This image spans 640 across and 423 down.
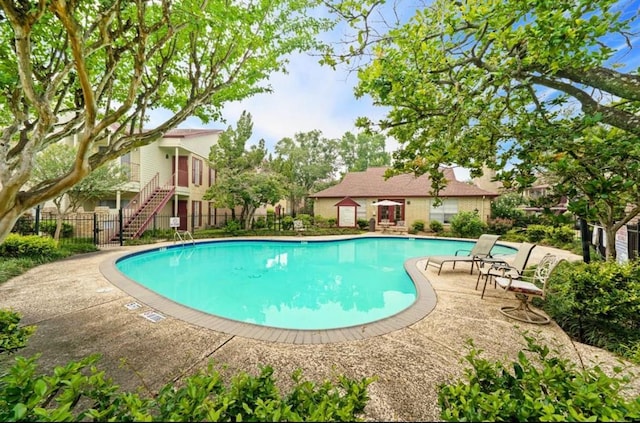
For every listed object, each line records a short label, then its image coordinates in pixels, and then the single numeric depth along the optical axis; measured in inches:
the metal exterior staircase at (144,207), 577.3
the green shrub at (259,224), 806.5
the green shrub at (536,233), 598.5
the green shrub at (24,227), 480.1
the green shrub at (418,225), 787.4
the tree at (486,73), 103.2
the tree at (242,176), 676.7
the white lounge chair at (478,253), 318.0
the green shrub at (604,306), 147.7
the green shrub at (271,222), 815.1
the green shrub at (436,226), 767.1
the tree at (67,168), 444.1
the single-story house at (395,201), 773.8
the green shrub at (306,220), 816.3
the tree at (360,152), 1535.4
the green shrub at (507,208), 743.7
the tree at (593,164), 85.9
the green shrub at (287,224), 794.2
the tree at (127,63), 104.3
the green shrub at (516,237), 625.6
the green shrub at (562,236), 535.8
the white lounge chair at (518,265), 247.6
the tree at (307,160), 1190.6
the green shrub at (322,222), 856.3
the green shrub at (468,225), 690.2
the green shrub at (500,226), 693.9
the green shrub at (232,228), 712.4
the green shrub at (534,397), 53.8
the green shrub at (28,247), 326.0
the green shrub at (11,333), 88.7
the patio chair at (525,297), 180.9
